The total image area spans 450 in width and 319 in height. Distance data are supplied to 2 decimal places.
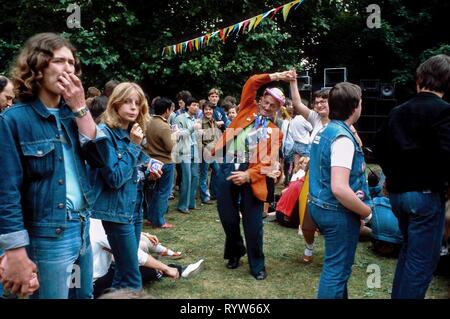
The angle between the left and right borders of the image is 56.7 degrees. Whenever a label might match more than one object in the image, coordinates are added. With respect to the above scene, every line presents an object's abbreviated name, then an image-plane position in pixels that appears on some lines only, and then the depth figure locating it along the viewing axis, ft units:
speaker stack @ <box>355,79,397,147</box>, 45.70
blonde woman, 9.25
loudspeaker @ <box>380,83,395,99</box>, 45.42
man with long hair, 5.67
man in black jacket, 8.77
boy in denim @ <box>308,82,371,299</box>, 8.53
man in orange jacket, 13.04
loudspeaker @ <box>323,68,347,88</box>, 47.44
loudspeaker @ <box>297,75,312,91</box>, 48.39
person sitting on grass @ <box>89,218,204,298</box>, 11.23
